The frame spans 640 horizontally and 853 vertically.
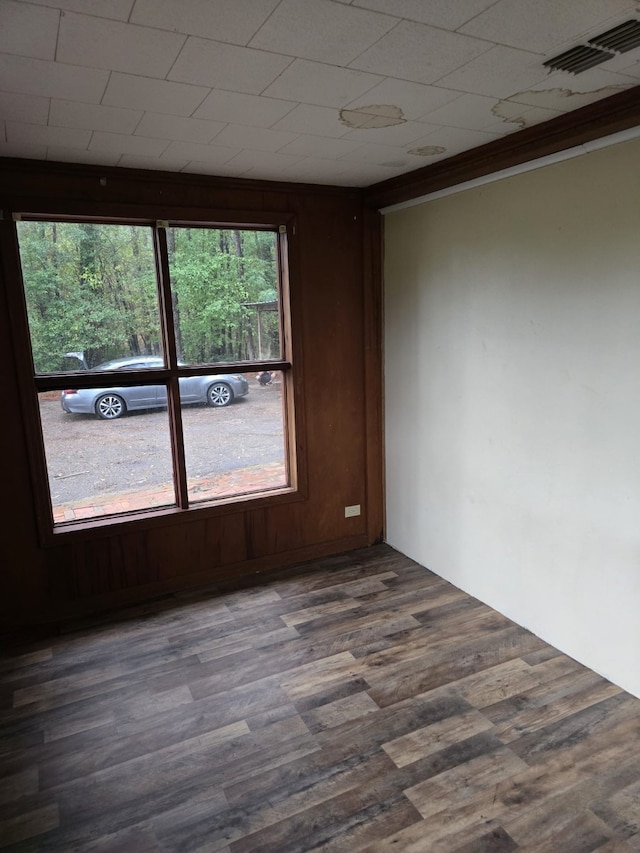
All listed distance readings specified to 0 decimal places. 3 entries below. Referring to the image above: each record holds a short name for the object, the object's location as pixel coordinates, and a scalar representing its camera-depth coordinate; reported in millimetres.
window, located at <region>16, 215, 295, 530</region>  3100
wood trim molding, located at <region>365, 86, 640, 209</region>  2215
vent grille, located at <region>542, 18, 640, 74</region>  1655
